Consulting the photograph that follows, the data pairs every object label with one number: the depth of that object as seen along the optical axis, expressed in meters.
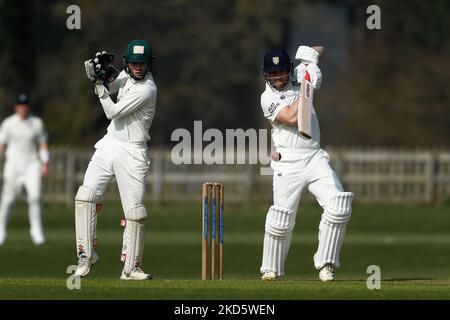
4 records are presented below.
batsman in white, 12.16
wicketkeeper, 12.14
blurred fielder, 20.66
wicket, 12.19
